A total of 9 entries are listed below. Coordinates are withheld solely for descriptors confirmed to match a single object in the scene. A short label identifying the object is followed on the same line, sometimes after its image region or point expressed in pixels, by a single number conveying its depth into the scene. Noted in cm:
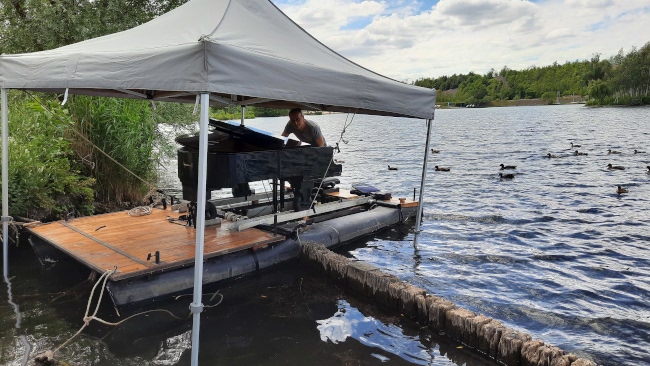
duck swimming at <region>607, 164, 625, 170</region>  2061
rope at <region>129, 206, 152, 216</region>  847
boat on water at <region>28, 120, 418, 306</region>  596
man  885
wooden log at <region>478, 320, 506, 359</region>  486
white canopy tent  423
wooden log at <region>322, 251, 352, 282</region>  687
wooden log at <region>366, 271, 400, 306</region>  618
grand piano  681
